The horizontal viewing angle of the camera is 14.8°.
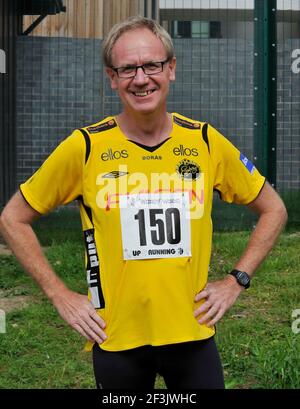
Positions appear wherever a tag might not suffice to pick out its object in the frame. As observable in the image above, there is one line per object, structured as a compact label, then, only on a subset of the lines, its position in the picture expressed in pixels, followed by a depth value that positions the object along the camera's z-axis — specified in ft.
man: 11.81
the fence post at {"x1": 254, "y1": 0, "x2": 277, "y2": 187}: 41.40
